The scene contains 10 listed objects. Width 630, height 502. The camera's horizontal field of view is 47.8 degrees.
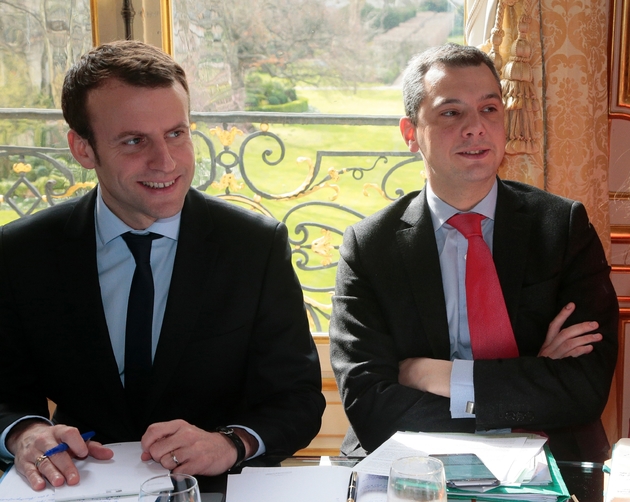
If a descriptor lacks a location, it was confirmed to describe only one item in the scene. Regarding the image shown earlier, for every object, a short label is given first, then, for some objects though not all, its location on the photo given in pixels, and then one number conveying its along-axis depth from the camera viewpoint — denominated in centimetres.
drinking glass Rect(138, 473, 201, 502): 103
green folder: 122
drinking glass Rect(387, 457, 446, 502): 103
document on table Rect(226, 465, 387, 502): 126
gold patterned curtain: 249
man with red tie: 181
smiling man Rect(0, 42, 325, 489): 176
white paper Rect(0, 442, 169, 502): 129
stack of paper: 123
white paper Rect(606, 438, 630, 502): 121
